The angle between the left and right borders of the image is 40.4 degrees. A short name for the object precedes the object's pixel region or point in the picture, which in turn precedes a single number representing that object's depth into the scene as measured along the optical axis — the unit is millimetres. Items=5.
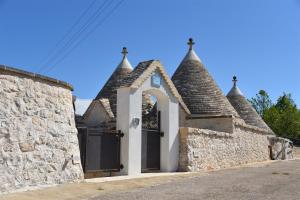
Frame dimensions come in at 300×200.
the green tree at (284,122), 50375
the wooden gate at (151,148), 13719
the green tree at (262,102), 58281
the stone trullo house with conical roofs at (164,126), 12141
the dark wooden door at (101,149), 11316
